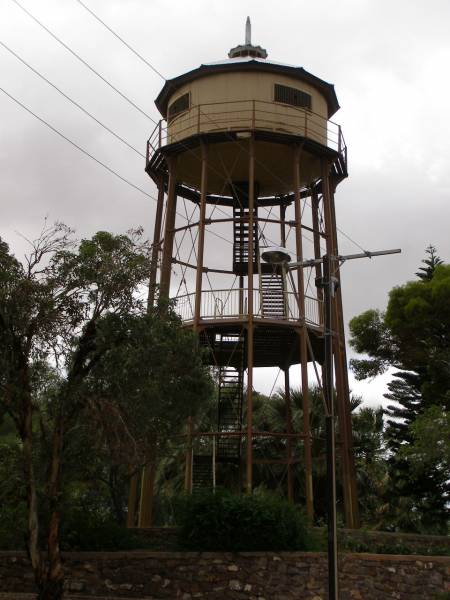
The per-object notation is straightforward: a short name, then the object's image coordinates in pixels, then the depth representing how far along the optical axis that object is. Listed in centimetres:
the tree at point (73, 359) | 1382
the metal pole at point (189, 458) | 1887
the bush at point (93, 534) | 1709
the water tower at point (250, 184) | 2148
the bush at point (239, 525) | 1686
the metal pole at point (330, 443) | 1202
